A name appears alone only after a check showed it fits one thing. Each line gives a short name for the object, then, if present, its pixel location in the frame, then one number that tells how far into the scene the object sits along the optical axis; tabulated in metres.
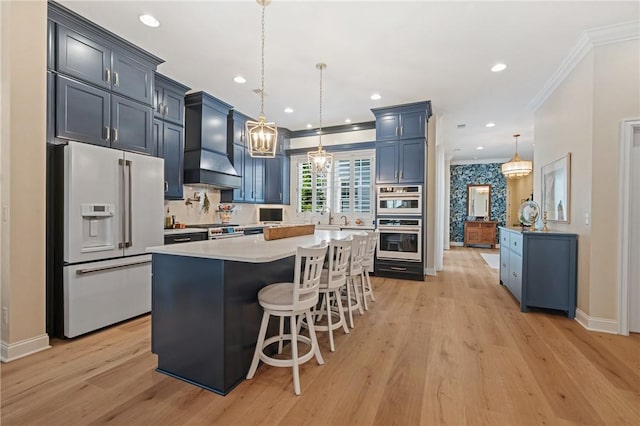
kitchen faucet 6.44
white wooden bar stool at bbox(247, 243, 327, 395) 2.04
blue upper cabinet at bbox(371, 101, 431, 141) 5.21
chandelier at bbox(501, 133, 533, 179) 7.52
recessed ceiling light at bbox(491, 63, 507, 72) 3.79
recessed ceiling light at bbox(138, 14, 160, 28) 2.89
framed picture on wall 3.62
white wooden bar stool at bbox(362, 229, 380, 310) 3.60
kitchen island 1.98
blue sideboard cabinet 3.41
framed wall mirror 10.33
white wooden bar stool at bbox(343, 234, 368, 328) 3.16
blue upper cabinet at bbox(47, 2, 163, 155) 2.79
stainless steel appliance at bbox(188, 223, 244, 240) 4.41
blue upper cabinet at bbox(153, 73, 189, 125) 4.12
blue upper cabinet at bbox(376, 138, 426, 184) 5.24
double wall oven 5.23
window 6.14
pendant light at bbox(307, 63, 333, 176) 4.01
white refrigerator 2.73
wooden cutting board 2.95
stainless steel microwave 5.25
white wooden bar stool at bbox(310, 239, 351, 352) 2.64
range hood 4.68
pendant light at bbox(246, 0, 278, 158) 2.91
